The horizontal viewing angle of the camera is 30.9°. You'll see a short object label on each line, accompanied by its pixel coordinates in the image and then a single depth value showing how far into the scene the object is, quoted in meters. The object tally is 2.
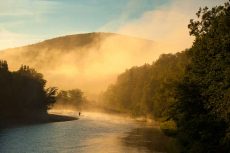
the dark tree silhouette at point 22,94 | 132.75
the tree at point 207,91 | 50.84
